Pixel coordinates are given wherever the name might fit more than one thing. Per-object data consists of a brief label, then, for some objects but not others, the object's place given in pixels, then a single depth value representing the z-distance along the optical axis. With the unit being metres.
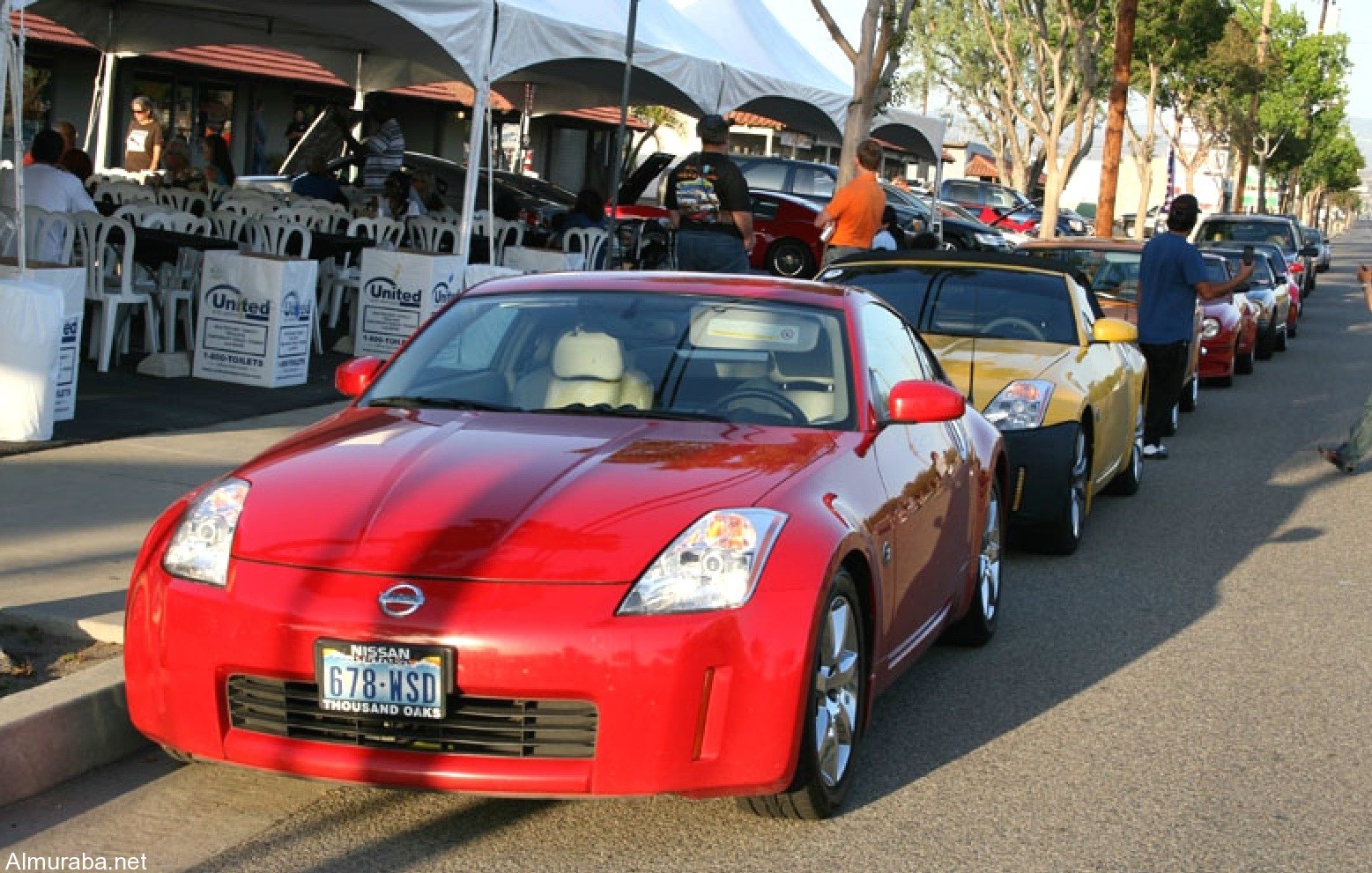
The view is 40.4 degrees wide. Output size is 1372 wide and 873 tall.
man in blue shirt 12.82
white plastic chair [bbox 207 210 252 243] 15.06
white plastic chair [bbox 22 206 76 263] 12.17
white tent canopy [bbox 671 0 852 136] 19.73
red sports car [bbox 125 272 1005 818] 4.48
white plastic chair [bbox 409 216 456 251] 16.48
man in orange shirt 15.34
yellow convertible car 9.16
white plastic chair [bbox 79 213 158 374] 12.35
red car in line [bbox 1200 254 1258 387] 19.08
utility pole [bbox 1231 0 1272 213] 66.50
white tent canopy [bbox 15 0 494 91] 16.62
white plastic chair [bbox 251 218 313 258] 13.76
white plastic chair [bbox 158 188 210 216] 17.09
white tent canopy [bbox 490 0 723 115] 14.37
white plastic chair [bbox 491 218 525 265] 17.50
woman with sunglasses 20.34
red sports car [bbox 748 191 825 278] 27.06
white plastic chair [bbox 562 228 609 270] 18.12
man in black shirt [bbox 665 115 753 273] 13.85
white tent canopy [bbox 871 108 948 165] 25.97
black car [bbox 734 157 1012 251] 30.14
